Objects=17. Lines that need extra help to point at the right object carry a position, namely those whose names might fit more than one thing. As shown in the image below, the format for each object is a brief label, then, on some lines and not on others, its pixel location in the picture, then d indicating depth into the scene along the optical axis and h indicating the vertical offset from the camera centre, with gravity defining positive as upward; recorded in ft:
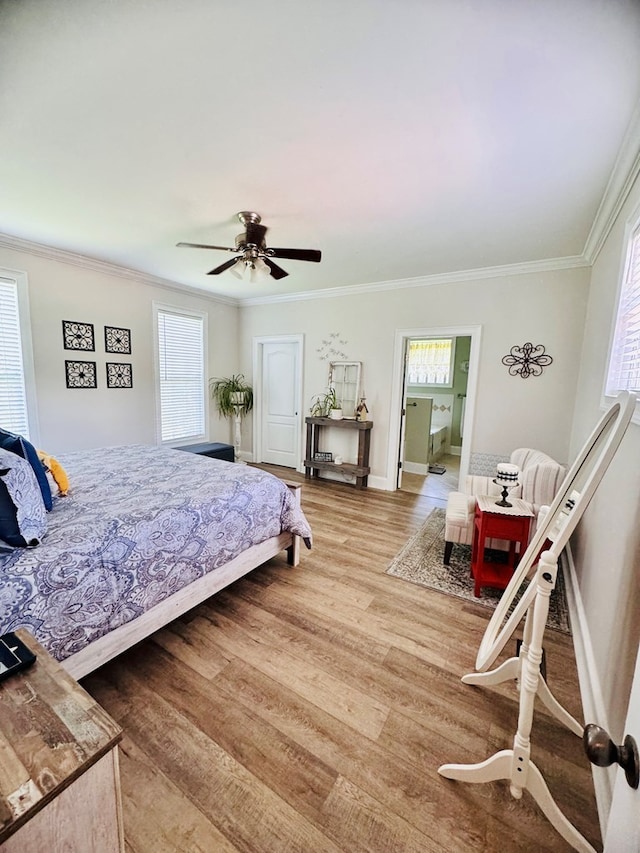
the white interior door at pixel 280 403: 17.53 -1.17
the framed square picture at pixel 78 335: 12.08 +1.39
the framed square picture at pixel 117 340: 13.20 +1.40
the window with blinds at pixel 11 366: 10.81 +0.21
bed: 4.36 -2.71
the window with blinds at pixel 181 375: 15.42 +0.14
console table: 14.88 -2.93
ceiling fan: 8.30 +3.17
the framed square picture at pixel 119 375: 13.43 +0.03
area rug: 7.56 -4.67
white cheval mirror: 3.48 -2.99
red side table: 7.45 -3.11
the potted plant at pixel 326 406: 15.47 -1.10
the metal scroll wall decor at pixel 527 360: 11.59 +0.98
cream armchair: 8.21 -2.79
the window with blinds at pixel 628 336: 5.78 +1.02
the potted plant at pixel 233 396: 17.92 -0.87
